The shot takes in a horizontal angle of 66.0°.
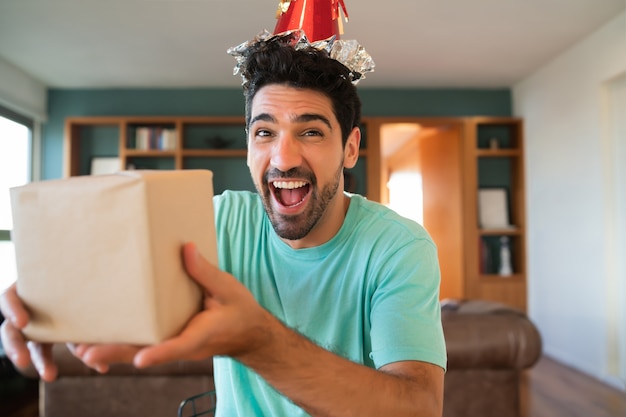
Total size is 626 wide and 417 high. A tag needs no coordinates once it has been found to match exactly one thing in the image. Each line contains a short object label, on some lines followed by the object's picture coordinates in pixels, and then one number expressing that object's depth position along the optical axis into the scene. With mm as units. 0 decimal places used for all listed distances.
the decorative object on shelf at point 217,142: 5219
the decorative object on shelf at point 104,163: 5371
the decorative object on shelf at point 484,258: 5207
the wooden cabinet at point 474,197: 5133
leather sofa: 2232
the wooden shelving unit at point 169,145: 5125
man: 730
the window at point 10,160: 4160
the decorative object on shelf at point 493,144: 5313
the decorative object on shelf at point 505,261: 5207
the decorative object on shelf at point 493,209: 5309
